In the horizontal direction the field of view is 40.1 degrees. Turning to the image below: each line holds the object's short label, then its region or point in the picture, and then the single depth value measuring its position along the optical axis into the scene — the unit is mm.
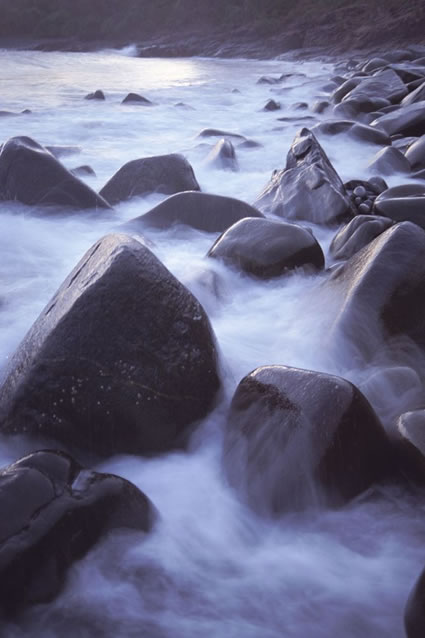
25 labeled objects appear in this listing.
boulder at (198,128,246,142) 6828
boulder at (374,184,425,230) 3012
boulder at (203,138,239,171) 5219
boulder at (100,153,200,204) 4270
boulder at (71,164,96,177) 5070
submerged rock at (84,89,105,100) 10656
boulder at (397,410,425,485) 1576
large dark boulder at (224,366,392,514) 1540
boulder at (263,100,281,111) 9344
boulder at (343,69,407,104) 7816
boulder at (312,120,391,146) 5613
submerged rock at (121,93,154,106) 10211
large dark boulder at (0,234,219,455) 1734
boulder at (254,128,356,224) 3498
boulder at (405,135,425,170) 4559
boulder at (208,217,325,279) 2742
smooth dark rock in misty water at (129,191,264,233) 3387
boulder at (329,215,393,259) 2857
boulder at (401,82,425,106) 6801
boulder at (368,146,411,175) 4488
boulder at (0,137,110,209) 3777
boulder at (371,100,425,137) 5762
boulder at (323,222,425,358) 2115
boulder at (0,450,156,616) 1231
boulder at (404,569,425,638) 1147
